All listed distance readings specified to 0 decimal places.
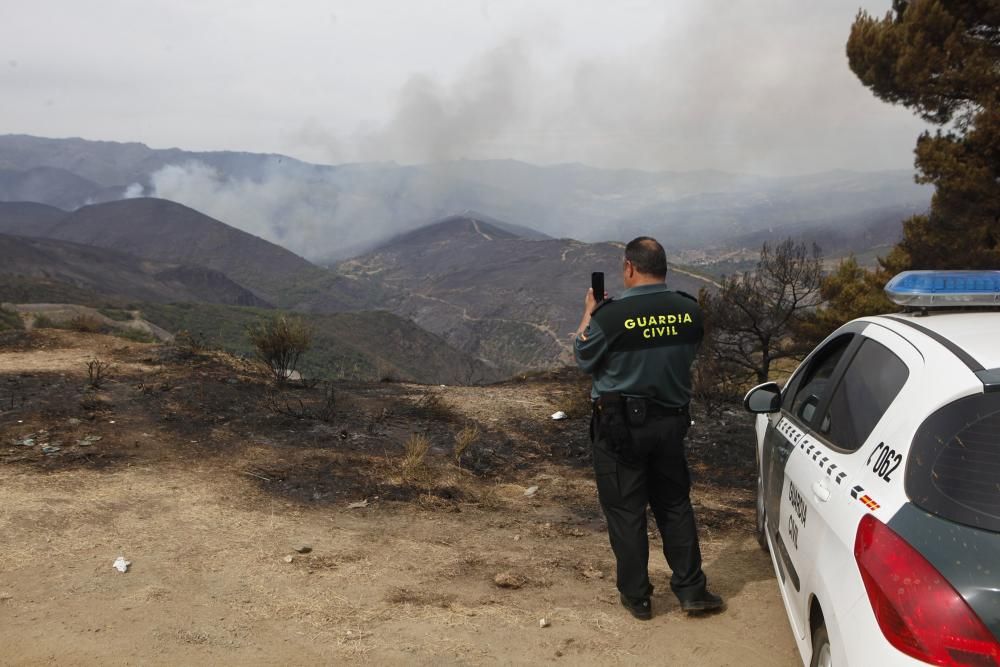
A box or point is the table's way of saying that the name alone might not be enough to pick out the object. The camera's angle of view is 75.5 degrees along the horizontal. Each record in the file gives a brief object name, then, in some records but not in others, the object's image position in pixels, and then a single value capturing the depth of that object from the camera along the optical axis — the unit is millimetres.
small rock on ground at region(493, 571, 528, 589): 3744
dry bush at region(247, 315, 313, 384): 10023
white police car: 1517
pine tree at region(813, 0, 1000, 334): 11117
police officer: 3035
